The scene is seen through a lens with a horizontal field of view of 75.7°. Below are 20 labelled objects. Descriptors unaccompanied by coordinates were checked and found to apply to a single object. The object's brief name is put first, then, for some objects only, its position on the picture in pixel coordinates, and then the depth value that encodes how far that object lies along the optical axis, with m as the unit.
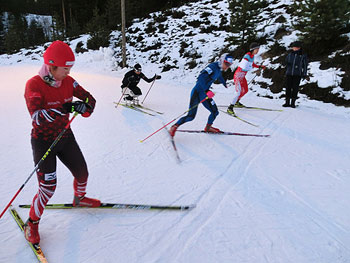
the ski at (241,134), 5.56
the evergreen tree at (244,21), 11.28
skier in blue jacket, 4.89
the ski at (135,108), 7.27
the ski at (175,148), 4.32
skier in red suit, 2.02
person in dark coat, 7.51
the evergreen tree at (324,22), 8.20
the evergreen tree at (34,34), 43.56
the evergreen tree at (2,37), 43.97
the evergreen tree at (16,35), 35.22
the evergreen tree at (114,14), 24.33
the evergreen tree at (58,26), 30.08
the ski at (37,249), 2.13
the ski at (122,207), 2.86
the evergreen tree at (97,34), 21.39
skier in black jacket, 7.73
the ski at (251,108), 7.83
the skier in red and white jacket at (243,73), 6.84
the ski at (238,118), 6.37
